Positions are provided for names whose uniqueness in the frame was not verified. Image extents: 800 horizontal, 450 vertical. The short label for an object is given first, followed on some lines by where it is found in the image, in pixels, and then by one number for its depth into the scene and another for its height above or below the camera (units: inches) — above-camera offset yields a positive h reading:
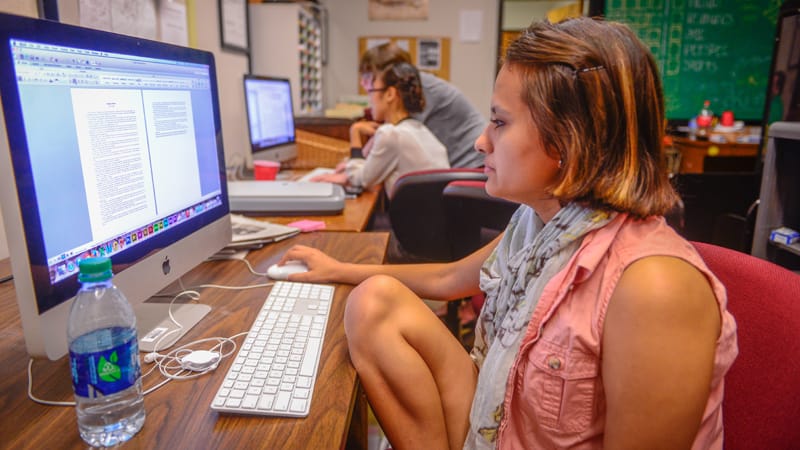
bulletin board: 182.4 +15.5
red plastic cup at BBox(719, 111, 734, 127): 154.2 -6.1
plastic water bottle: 22.7 -10.7
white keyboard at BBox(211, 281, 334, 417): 25.5 -13.6
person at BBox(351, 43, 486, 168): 112.7 -4.1
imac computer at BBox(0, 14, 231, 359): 23.6 -3.3
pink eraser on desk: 58.2 -13.1
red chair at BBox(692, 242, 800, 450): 25.5 -12.3
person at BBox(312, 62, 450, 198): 86.1 -6.2
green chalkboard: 156.6 +14.7
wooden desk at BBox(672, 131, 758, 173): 145.6 -14.1
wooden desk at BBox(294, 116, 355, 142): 124.6 -5.4
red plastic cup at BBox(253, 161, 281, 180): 87.5 -10.6
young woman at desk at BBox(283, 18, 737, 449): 24.3 -10.0
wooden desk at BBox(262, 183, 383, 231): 61.2 -13.6
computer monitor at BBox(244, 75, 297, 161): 94.0 -2.7
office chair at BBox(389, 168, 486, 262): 72.1 -14.9
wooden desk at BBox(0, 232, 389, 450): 23.4 -14.1
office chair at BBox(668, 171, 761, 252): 112.1 -20.8
